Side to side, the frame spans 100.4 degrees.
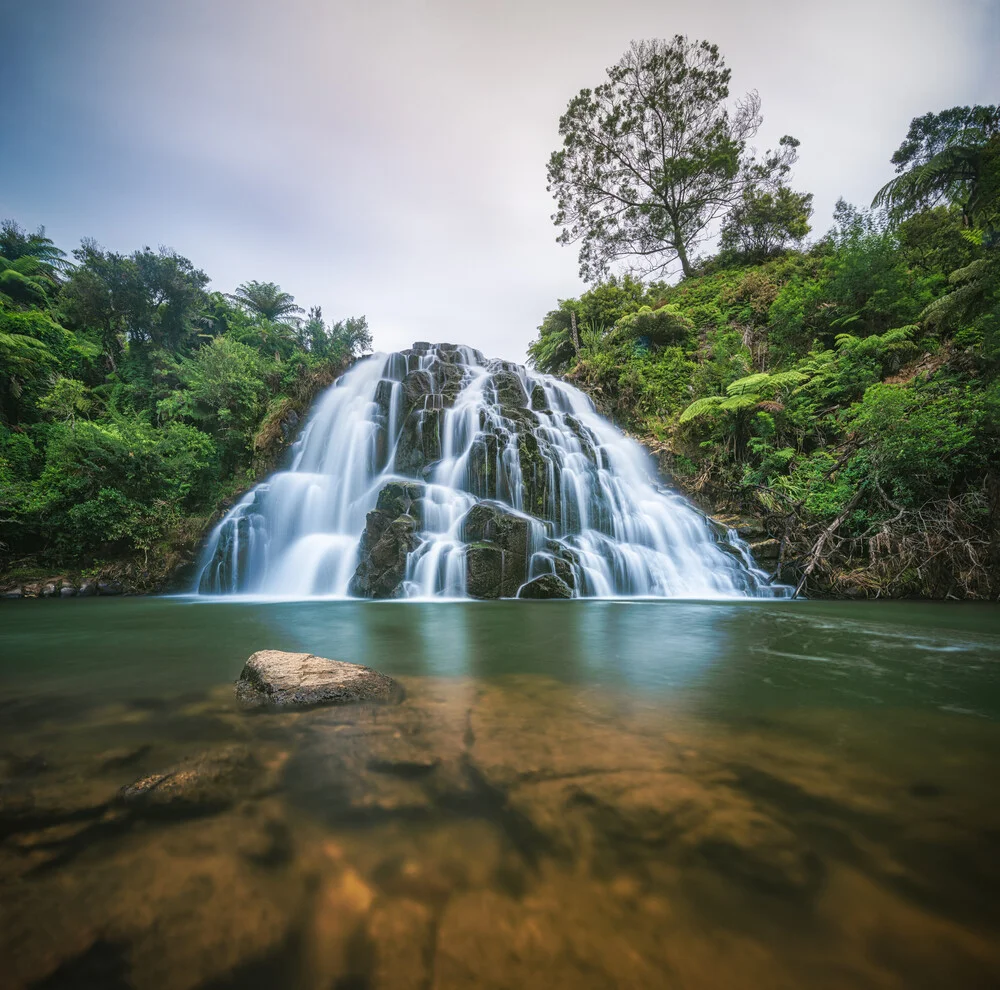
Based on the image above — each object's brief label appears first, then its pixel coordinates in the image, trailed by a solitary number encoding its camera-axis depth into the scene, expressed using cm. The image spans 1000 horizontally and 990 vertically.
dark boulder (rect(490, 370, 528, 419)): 1358
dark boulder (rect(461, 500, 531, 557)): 841
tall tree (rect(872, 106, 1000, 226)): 1386
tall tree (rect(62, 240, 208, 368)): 1548
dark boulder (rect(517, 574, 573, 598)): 801
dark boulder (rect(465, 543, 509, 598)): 802
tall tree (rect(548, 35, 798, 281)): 1914
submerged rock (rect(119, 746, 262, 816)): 145
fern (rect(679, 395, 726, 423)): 1097
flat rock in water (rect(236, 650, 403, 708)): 244
